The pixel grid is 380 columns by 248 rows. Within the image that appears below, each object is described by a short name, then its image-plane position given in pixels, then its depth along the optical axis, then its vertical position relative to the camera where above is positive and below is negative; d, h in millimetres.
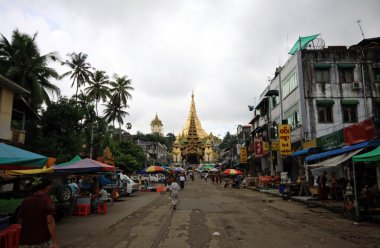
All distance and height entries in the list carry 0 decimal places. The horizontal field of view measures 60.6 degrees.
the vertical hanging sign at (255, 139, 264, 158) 35512 +2996
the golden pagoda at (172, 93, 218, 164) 105500 +9089
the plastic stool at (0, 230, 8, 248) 5984 -1142
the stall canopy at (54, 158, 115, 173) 15031 +439
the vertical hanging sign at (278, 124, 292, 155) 26062 +3038
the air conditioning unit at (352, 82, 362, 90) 26875 +7370
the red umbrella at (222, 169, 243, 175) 36034 +473
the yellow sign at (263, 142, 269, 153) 32531 +2981
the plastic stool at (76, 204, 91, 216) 14164 -1438
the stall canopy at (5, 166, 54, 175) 12581 +184
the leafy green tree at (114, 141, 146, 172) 41031 +2786
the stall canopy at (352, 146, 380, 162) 10984 +661
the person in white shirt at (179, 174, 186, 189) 33572 -373
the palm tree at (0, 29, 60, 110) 27656 +9739
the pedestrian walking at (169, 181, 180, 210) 16086 -860
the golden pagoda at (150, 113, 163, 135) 133625 +20912
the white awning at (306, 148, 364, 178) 13305 +600
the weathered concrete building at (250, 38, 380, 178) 26750 +7316
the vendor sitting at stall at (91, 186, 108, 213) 14945 -1028
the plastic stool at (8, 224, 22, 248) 6316 -1141
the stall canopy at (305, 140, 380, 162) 13430 +1268
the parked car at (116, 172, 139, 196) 23920 -646
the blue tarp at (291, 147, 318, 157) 23012 +1798
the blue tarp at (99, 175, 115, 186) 21730 -299
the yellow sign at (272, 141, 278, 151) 30562 +2801
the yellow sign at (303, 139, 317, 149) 23056 +2357
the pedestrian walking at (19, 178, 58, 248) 4937 -699
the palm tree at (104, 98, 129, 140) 51406 +9984
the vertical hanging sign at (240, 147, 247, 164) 47156 +3049
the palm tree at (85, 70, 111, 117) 45469 +12277
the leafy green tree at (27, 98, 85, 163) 25312 +3914
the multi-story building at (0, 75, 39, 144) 19469 +4580
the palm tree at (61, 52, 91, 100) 41406 +13753
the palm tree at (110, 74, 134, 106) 50500 +13431
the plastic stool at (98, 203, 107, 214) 14805 -1437
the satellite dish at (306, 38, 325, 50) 28622 +11508
